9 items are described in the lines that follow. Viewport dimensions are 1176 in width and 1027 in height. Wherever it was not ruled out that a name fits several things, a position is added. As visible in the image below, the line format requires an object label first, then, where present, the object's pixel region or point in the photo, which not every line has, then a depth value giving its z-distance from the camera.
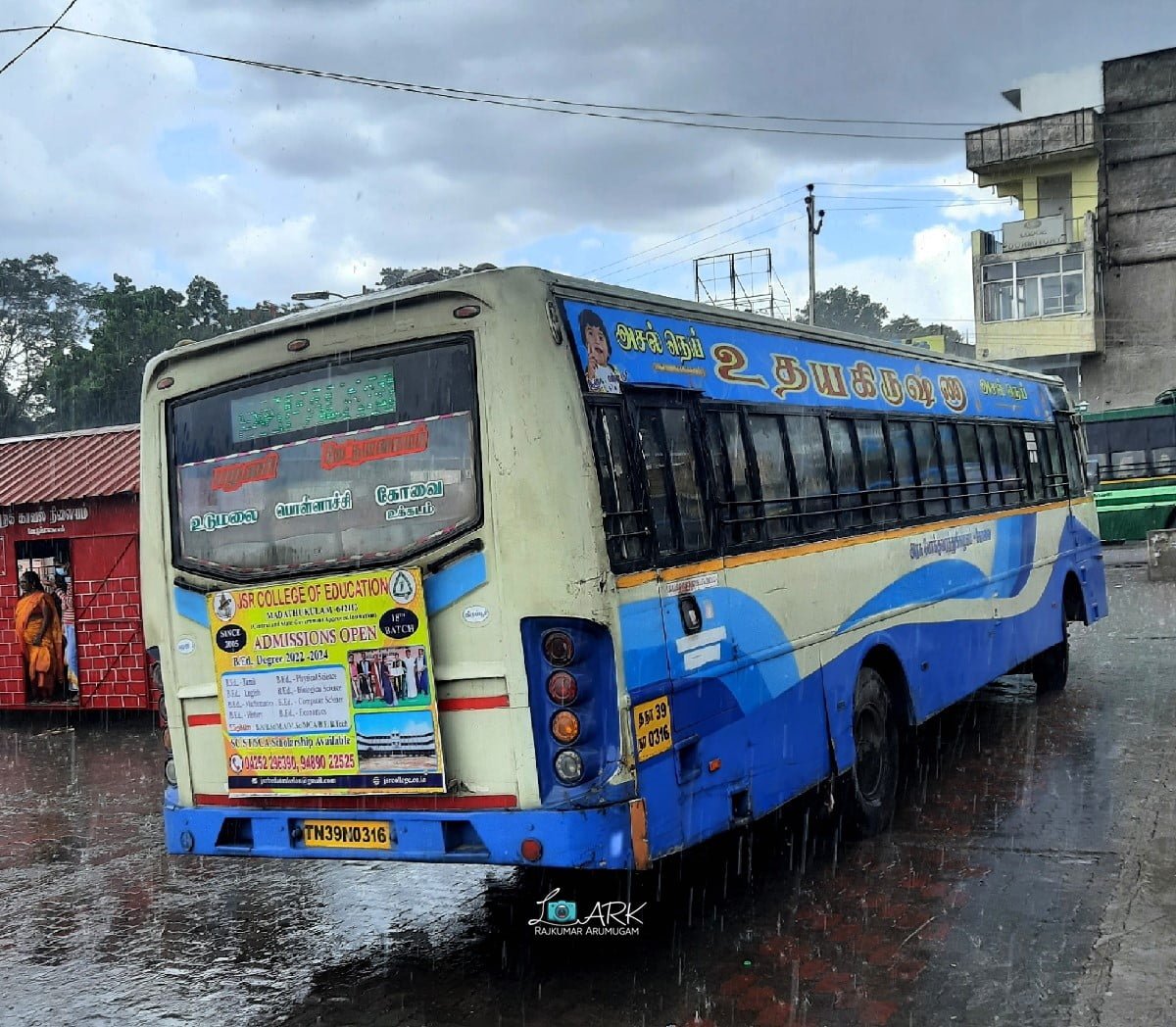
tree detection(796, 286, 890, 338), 94.25
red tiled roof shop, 13.78
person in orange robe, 14.43
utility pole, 35.72
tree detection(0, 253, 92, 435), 49.41
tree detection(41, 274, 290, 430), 37.53
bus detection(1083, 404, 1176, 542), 30.36
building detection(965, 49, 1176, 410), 40.53
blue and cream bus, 5.09
